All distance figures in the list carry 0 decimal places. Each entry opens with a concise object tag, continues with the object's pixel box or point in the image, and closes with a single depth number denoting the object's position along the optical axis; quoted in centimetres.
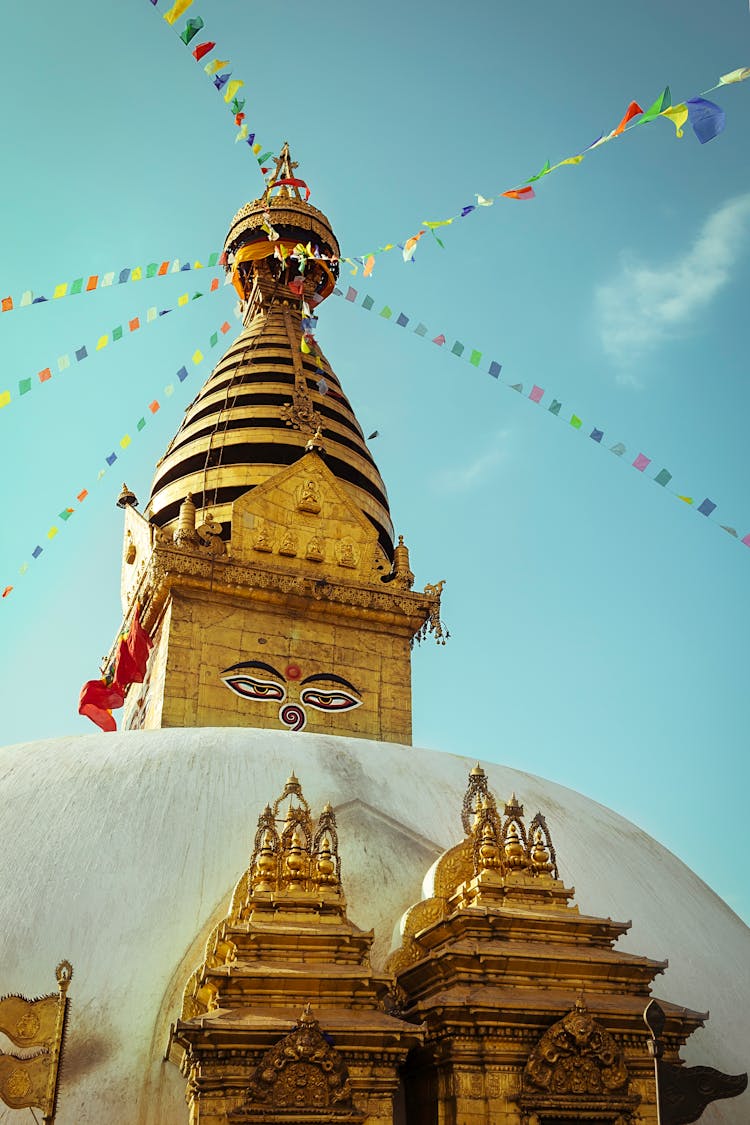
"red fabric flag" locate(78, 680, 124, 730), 1440
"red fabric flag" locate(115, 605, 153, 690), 1406
